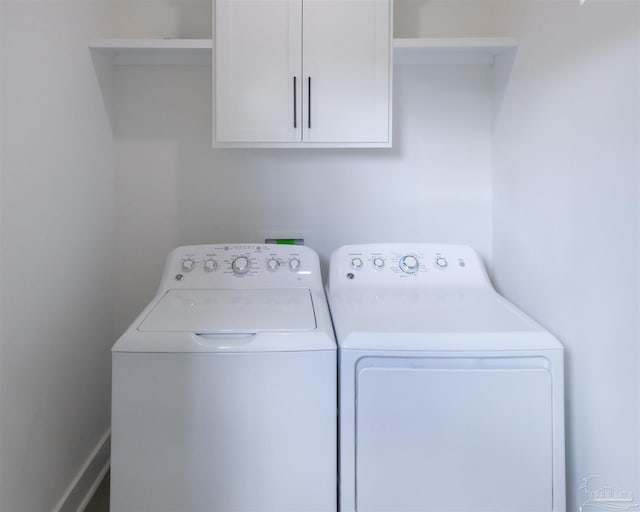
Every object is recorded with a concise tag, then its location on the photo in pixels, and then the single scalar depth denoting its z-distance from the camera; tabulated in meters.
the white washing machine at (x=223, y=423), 1.14
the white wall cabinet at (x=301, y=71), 1.58
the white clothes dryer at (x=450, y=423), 1.14
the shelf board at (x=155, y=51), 1.63
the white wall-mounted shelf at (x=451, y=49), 1.63
